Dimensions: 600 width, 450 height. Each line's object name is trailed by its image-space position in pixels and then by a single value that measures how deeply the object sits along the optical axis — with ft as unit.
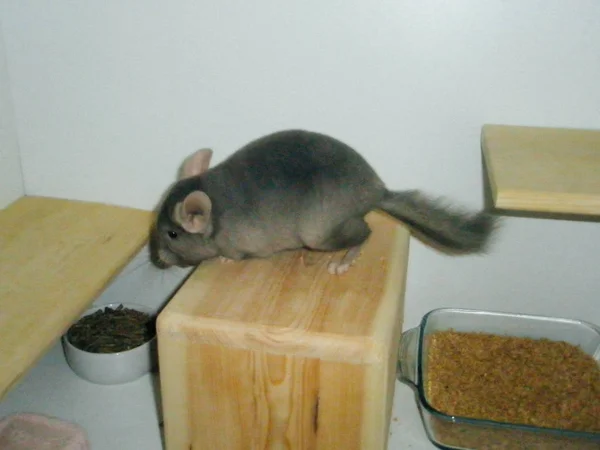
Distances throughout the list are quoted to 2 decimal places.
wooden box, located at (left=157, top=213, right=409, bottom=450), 3.22
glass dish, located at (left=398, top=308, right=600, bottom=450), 3.78
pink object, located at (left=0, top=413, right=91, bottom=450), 3.86
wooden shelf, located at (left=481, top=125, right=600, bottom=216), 3.23
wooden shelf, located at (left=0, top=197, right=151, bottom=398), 3.37
